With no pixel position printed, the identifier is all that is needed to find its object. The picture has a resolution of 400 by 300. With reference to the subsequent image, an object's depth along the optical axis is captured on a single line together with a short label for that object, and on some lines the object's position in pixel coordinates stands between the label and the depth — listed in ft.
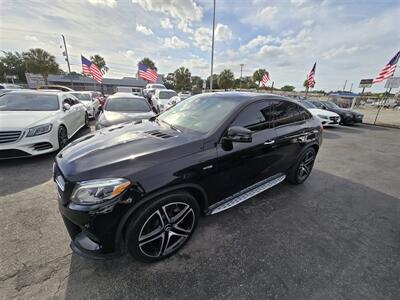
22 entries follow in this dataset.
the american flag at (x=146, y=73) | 61.11
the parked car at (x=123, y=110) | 16.81
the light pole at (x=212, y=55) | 61.06
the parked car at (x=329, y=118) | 33.42
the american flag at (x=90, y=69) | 58.76
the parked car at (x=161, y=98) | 37.80
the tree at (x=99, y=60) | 155.33
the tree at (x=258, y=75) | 155.52
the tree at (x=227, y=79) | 154.10
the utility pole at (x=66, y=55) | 92.63
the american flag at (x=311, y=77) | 65.41
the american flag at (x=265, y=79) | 75.16
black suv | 5.32
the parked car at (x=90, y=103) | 32.35
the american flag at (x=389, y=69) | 38.99
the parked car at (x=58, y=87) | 44.59
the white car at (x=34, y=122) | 12.19
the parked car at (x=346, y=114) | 37.65
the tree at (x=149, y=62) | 187.32
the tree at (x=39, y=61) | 102.63
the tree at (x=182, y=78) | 169.60
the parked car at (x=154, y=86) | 77.74
